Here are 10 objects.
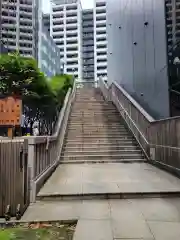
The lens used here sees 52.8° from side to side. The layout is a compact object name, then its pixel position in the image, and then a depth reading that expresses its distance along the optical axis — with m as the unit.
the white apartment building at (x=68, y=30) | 81.95
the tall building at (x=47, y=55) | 58.33
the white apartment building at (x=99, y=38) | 78.85
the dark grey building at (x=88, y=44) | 81.50
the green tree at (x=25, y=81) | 8.97
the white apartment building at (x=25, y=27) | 50.29
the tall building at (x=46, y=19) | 85.49
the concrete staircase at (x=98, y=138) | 7.43
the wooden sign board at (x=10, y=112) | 3.33
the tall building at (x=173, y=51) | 6.25
